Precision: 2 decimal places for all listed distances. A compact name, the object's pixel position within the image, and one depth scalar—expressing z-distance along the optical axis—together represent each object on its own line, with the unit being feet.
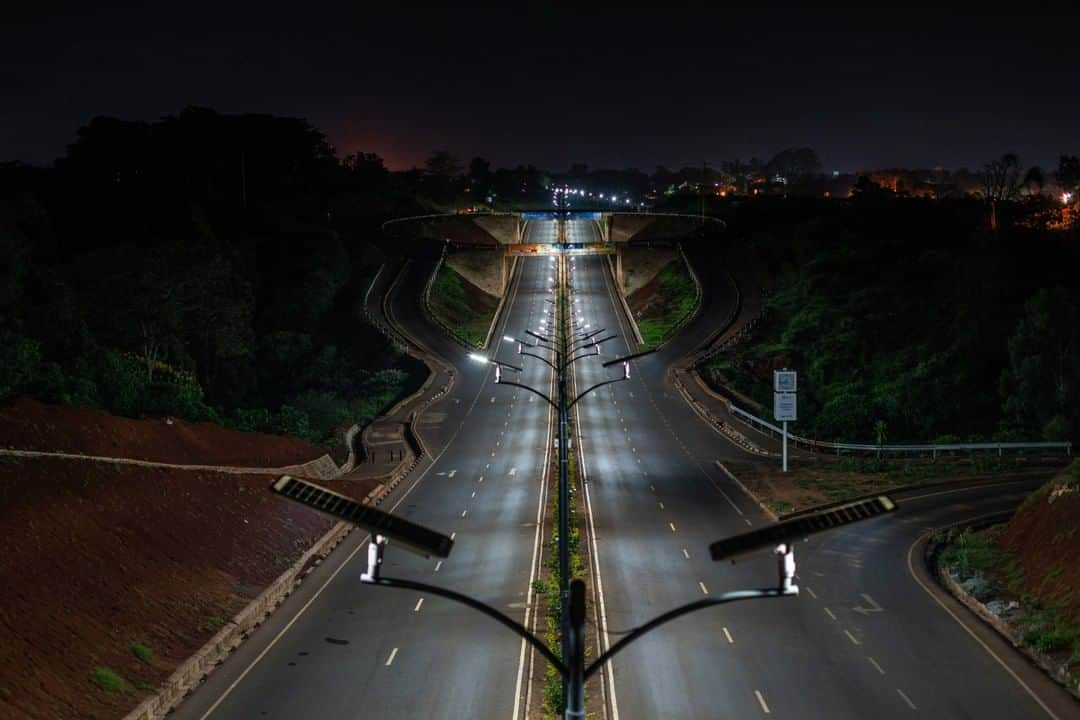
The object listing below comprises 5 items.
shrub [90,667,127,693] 85.30
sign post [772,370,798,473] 190.80
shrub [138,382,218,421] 178.29
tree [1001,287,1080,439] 223.92
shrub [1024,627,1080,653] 99.30
